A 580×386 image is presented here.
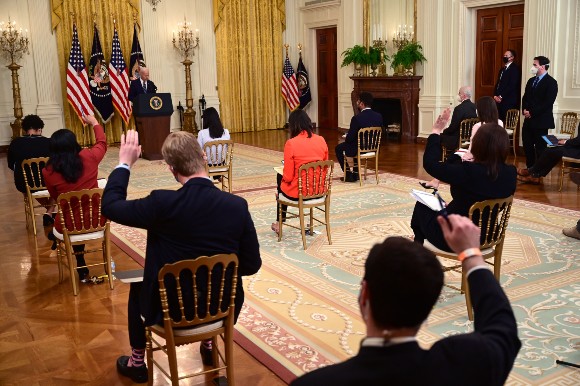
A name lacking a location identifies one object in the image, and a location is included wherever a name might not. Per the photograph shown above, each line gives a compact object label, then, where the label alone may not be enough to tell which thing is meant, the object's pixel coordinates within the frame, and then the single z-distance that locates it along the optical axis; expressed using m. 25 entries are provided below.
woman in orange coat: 5.84
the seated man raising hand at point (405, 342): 1.43
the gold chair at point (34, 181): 6.31
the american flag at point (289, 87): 16.59
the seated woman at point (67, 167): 4.97
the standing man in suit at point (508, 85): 10.68
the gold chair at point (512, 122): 10.54
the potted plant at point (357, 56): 14.03
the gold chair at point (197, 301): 2.88
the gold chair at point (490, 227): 4.00
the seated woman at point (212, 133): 7.68
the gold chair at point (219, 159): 7.67
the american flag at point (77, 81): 13.70
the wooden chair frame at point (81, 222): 4.74
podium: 11.36
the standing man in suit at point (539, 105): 9.05
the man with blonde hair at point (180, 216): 2.86
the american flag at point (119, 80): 14.13
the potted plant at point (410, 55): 12.88
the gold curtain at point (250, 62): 16.06
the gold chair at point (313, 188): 5.73
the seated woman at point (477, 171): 3.97
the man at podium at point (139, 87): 12.59
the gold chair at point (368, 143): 8.58
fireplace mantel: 13.26
